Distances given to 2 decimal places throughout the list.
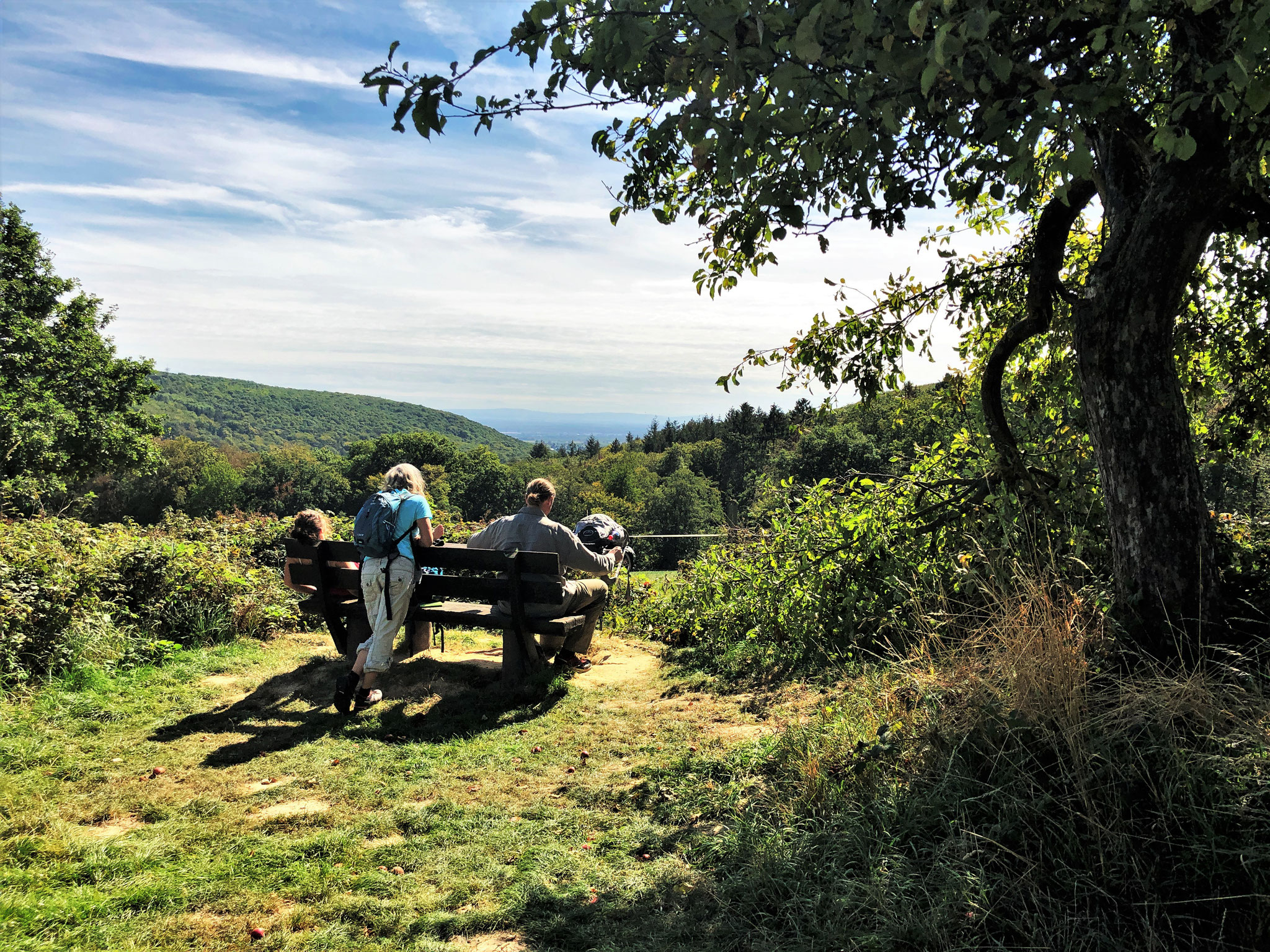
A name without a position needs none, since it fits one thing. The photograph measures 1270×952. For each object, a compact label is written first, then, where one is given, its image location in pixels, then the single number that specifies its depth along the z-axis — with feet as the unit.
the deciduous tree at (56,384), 91.30
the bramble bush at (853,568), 15.62
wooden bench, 17.57
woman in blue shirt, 17.15
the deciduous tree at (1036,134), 7.41
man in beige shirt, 18.85
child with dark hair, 19.52
